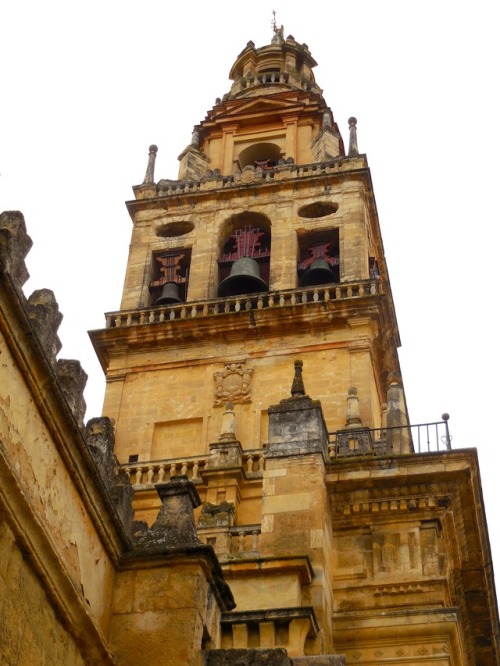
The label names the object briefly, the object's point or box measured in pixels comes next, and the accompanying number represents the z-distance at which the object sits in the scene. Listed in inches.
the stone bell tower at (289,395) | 585.3
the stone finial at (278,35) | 1424.7
